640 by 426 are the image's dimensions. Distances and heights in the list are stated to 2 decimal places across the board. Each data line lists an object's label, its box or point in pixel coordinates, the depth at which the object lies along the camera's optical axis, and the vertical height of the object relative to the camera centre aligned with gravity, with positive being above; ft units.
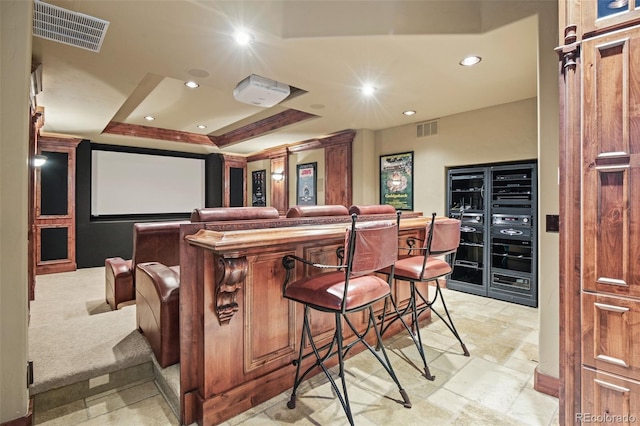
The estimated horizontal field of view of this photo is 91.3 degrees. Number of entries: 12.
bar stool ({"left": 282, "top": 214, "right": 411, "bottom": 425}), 5.32 -1.34
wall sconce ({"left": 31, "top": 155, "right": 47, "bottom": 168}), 12.83 +2.29
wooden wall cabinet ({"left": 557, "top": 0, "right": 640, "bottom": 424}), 4.04 -0.01
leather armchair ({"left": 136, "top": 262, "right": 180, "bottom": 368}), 6.65 -2.19
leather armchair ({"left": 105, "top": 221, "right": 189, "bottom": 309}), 10.02 -1.33
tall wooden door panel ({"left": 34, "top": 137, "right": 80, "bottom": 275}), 17.99 +0.44
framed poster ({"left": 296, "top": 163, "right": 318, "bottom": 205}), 20.81 +2.03
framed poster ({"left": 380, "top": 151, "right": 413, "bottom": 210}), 16.57 +1.82
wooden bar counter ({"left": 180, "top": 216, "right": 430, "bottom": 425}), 5.56 -2.04
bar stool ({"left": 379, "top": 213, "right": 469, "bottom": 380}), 7.34 -1.23
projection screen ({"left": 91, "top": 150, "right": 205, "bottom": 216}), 20.84 +2.24
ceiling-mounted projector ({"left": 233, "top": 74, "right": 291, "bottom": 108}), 10.52 +4.33
